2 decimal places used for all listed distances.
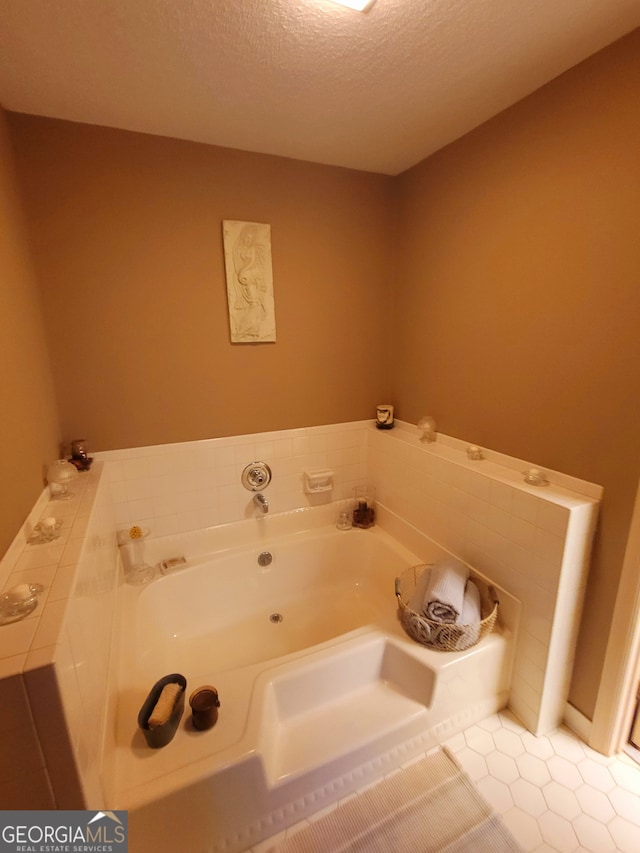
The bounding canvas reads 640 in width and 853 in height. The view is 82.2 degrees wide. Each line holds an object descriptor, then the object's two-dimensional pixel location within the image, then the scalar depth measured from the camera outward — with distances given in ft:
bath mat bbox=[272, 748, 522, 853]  3.59
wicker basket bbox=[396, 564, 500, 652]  4.37
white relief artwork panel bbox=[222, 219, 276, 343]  5.92
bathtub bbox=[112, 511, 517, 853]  3.34
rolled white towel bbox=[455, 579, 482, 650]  4.39
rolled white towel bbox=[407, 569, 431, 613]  4.79
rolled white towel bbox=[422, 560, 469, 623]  4.45
